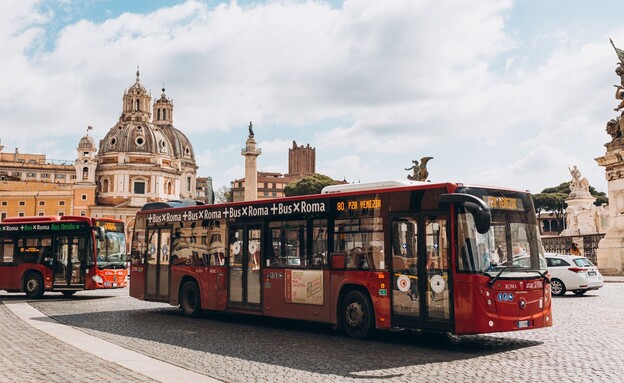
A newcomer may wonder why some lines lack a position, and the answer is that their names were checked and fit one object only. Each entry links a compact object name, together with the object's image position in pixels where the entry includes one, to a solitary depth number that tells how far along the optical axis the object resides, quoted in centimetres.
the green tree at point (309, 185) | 10894
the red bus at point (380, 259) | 972
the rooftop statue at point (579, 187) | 4386
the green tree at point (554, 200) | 10239
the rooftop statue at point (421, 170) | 4191
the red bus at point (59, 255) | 2086
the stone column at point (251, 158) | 8206
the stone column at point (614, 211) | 2517
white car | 1977
